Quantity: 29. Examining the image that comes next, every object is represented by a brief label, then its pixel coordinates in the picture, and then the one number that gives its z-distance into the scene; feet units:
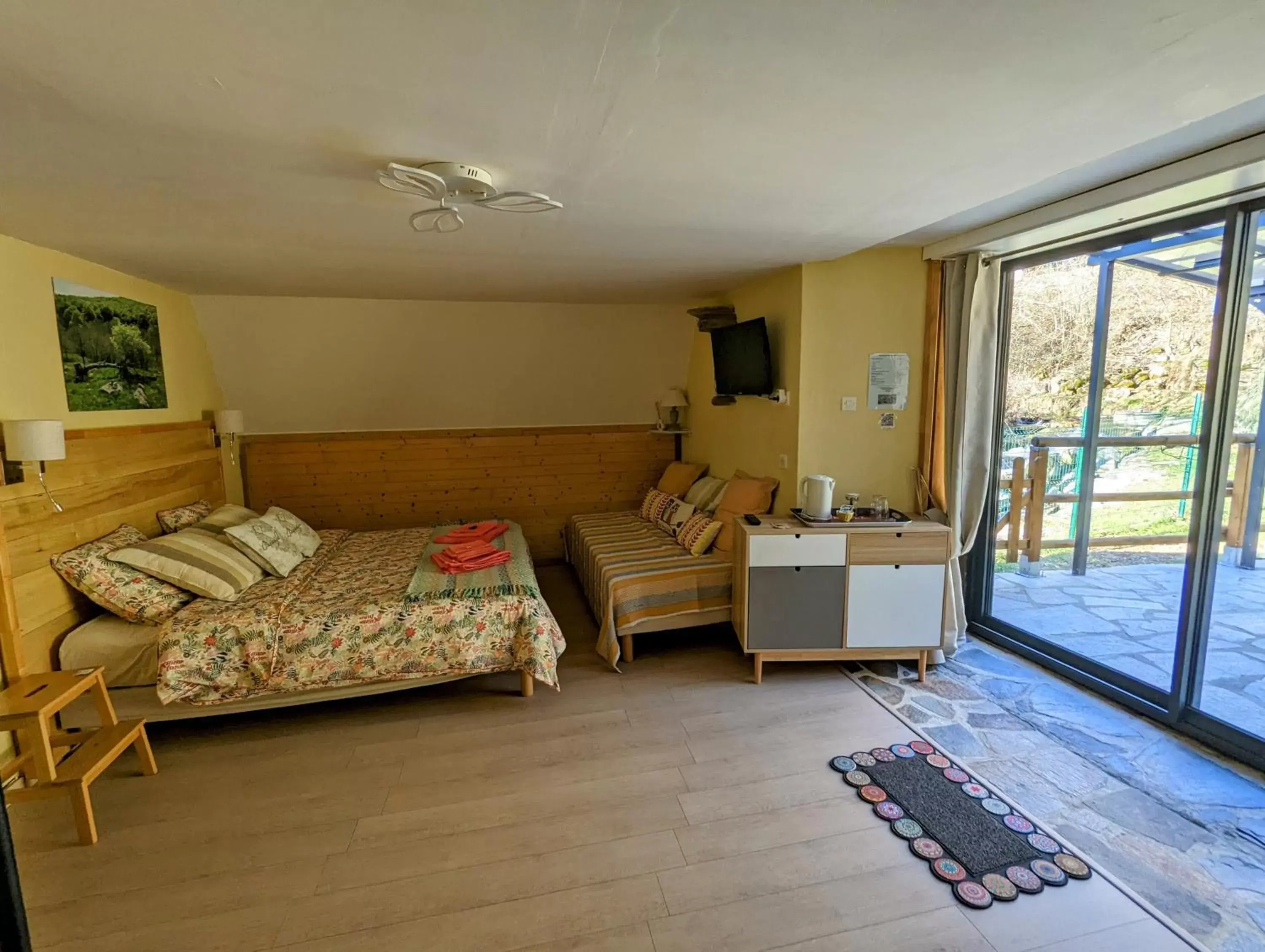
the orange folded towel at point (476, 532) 13.30
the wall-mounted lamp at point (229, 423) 13.76
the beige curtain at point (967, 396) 10.45
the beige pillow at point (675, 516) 14.29
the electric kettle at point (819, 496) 10.31
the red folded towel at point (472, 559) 11.31
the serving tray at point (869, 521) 10.10
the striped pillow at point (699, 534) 12.18
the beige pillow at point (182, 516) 11.23
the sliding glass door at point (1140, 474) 8.02
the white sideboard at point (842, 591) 9.99
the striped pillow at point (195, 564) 9.29
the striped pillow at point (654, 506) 15.43
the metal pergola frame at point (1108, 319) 7.91
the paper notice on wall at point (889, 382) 11.27
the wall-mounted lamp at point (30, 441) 7.68
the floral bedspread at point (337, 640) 8.57
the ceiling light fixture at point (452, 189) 6.07
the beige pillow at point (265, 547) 10.94
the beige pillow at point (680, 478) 16.07
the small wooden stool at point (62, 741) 6.65
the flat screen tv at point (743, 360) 11.93
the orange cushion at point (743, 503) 12.07
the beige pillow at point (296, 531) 12.32
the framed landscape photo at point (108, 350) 9.53
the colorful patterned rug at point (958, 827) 6.03
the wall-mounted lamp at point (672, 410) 16.90
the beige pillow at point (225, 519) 11.44
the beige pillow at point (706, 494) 14.07
